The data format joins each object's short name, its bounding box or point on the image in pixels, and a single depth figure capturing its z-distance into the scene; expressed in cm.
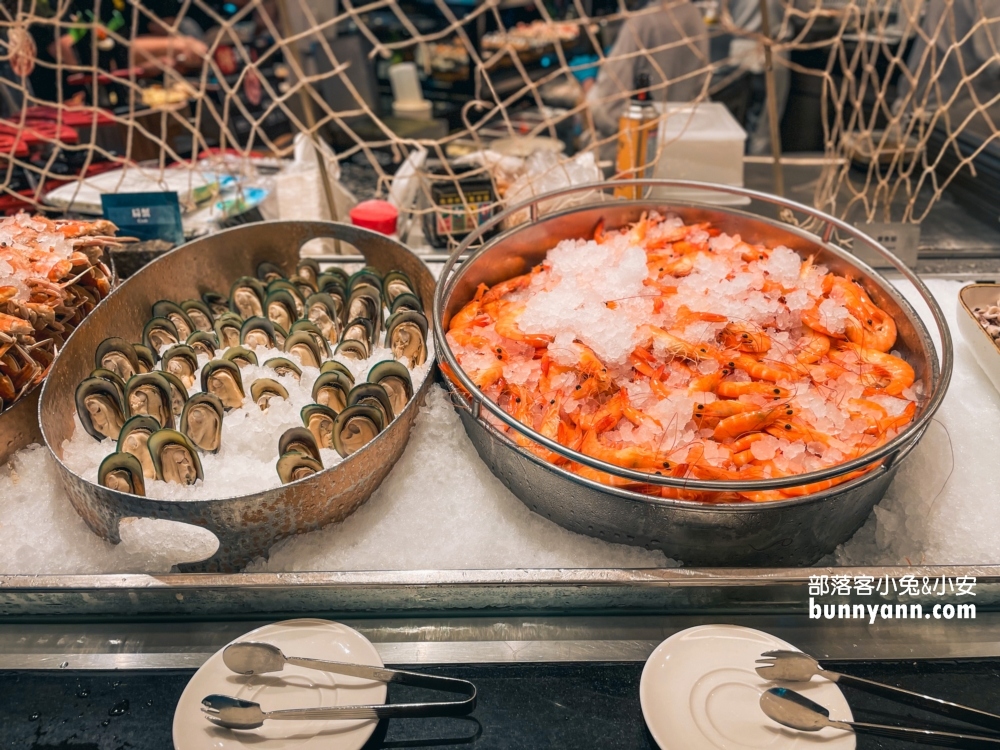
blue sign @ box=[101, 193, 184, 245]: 88
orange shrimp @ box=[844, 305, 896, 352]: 68
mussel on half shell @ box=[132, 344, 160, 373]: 70
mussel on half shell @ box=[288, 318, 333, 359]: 70
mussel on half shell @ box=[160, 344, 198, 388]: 69
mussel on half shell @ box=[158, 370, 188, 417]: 65
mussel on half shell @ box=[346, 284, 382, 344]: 76
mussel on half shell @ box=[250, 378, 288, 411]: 65
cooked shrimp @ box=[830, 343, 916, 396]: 63
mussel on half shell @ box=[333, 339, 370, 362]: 70
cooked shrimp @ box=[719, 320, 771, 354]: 65
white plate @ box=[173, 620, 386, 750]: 46
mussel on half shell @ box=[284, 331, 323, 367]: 70
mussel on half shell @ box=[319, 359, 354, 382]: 64
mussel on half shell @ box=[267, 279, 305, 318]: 77
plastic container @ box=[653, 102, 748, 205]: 100
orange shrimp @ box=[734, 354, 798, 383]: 63
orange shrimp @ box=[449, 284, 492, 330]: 71
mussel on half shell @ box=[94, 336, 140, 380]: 67
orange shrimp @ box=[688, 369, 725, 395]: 61
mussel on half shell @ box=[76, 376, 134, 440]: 61
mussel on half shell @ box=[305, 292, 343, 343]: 76
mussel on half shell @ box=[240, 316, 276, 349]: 72
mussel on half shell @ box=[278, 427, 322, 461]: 57
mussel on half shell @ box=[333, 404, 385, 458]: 59
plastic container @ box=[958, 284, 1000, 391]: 70
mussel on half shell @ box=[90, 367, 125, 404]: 64
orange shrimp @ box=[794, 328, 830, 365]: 66
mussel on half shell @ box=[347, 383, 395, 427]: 61
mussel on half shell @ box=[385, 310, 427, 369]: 71
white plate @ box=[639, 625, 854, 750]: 46
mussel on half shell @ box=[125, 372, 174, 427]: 63
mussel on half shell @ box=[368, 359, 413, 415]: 65
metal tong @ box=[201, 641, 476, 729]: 46
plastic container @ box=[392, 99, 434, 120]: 186
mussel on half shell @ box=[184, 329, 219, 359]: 72
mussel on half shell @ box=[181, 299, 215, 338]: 78
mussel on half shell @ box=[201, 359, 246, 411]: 65
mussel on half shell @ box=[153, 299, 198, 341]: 75
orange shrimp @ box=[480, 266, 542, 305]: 75
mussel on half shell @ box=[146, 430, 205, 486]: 56
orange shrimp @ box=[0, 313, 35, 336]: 61
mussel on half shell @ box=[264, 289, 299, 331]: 76
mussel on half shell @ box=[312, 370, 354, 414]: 63
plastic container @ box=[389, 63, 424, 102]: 187
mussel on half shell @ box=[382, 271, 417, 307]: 80
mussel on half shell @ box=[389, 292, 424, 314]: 74
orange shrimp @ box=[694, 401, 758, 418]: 58
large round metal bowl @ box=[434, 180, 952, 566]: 50
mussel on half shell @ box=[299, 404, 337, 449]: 60
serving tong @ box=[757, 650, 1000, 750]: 47
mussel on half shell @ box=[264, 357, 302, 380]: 67
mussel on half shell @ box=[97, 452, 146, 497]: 55
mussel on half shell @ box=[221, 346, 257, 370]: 67
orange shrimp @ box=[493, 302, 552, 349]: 66
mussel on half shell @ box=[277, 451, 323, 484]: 56
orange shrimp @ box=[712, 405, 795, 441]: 58
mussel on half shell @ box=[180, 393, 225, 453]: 60
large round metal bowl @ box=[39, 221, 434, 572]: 52
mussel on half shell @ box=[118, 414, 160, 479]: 59
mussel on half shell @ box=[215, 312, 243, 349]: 74
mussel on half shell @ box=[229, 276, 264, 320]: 79
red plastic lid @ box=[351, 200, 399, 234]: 99
